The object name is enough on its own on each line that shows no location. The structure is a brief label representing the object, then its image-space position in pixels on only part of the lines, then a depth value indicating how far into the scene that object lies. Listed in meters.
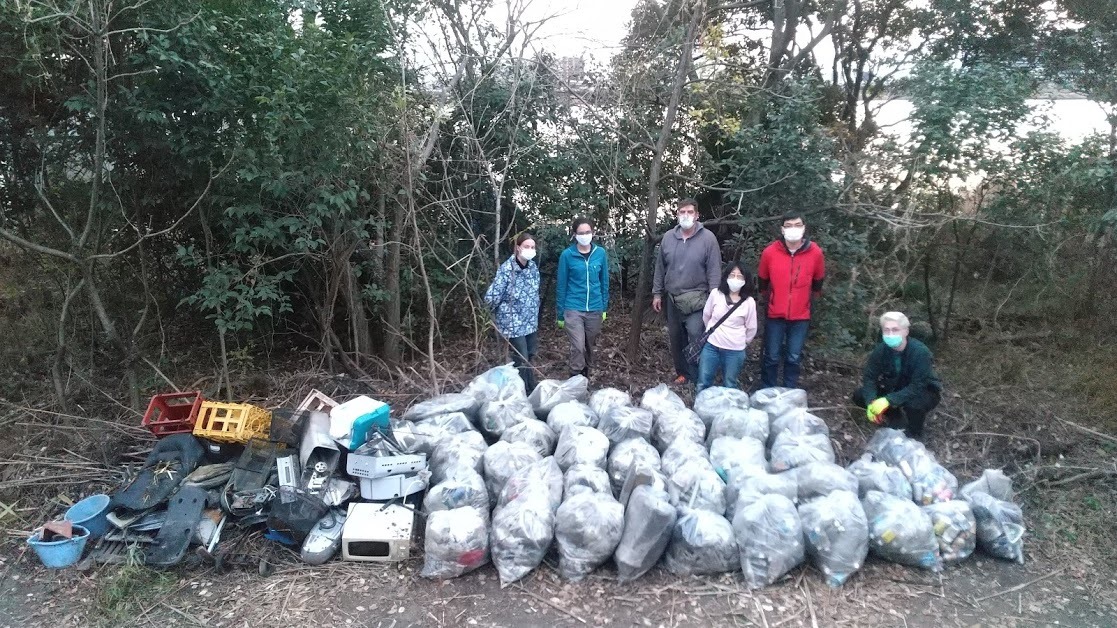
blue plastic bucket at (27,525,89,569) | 3.65
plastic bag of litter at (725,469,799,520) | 3.62
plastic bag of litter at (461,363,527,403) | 4.78
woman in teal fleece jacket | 5.49
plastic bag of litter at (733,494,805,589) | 3.39
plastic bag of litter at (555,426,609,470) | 4.04
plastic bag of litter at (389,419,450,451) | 4.25
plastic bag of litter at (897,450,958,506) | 3.83
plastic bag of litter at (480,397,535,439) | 4.49
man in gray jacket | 5.39
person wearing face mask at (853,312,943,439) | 4.46
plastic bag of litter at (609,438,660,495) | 3.98
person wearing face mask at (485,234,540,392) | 5.35
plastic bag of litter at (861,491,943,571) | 3.50
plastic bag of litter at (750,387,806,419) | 4.73
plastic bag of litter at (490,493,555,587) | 3.50
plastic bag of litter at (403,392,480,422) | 4.62
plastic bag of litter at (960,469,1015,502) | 3.90
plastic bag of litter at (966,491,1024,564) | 3.64
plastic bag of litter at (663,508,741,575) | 3.44
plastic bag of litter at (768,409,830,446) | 4.45
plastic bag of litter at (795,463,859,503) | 3.75
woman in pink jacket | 5.17
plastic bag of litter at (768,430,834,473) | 4.07
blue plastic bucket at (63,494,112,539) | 3.80
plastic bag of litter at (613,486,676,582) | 3.42
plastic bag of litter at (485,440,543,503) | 3.97
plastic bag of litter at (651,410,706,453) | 4.40
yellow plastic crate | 4.22
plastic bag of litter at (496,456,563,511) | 3.70
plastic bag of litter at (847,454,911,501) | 3.82
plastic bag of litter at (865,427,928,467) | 4.18
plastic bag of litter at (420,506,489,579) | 3.48
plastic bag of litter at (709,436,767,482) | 3.94
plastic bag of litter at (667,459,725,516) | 3.69
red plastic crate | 4.41
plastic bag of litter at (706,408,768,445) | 4.39
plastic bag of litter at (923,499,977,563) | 3.58
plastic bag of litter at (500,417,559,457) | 4.27
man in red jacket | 5.15
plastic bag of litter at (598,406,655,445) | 4.34
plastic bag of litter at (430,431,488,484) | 4.04
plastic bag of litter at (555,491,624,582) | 3.46
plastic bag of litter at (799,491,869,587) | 3.42
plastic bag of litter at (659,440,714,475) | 4.03
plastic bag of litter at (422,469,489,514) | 3.77
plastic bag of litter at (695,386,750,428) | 4.71
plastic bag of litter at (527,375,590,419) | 4.75
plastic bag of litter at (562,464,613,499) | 3.76
